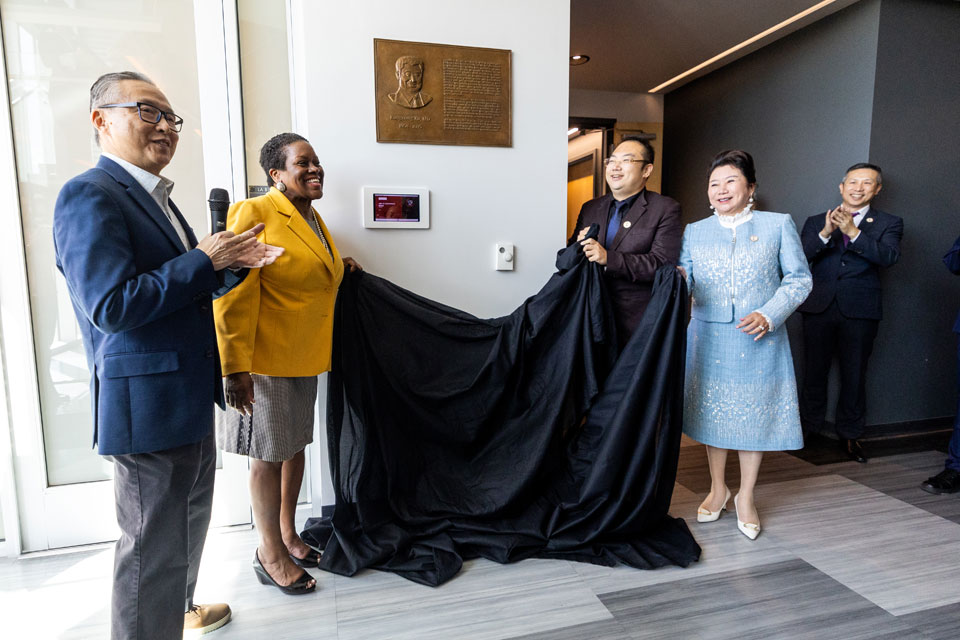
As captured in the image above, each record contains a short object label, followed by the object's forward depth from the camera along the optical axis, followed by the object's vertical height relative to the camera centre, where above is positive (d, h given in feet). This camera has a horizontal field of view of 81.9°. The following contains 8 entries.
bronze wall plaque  7.41 +2.13
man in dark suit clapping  10.22 -0.84
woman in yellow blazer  5.42 -0.92
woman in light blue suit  7.37 -0.93
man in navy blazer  3.83 -0.55
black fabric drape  6.91 -2.32
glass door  6.78 +1.11
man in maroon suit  7.48 +0.25
